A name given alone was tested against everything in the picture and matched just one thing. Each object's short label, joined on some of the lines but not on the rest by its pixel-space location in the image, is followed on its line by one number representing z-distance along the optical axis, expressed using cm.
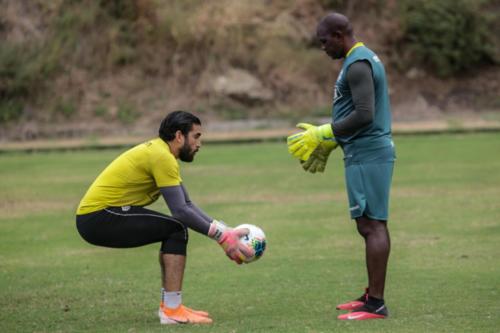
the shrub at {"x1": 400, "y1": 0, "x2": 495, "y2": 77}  8037
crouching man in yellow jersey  1523
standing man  1554
